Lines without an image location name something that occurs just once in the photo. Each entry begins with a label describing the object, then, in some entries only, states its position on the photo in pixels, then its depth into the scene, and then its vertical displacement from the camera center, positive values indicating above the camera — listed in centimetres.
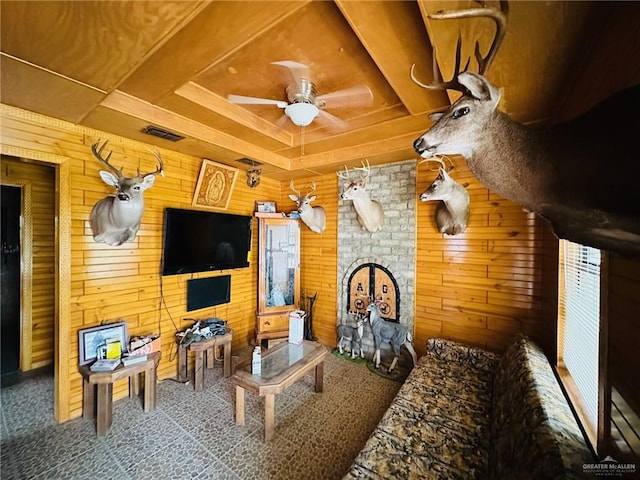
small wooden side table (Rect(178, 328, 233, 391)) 274 -144
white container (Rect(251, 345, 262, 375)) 222 -117
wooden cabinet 367 -60
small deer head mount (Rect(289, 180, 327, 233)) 354 +38
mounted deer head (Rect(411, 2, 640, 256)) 80 +33
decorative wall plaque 314 +73
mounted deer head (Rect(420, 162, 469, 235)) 243 +39
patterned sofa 104 -133
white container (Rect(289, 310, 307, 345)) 290 -111
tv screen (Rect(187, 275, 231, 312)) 317 -75
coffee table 204 -127
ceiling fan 182 +122
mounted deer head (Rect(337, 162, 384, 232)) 300 +45
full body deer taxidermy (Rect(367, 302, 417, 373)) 299 -122
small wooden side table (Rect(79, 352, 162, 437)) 210 -142
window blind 135 -52
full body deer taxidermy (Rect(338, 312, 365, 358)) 339 -140
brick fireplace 319 -21
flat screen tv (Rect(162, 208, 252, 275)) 286 -4
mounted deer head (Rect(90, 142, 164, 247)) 221 +29
